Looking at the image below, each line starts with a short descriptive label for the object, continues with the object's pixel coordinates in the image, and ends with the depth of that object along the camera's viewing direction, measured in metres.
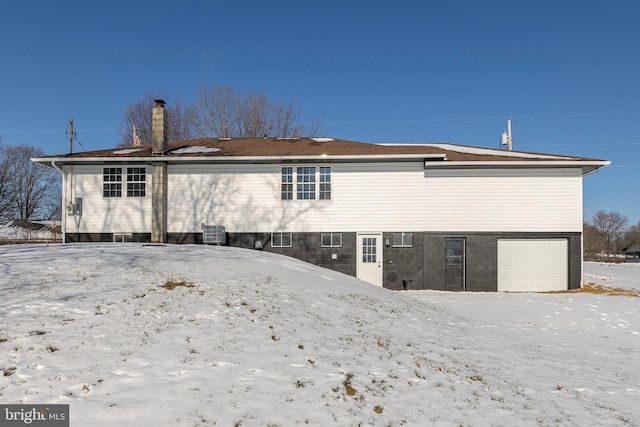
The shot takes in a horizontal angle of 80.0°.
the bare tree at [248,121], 36.69
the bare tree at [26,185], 55.12
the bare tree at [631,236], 92.44
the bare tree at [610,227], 97.12
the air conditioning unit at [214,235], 16.55
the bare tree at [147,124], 38.75
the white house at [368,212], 16.61
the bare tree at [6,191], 48.19
